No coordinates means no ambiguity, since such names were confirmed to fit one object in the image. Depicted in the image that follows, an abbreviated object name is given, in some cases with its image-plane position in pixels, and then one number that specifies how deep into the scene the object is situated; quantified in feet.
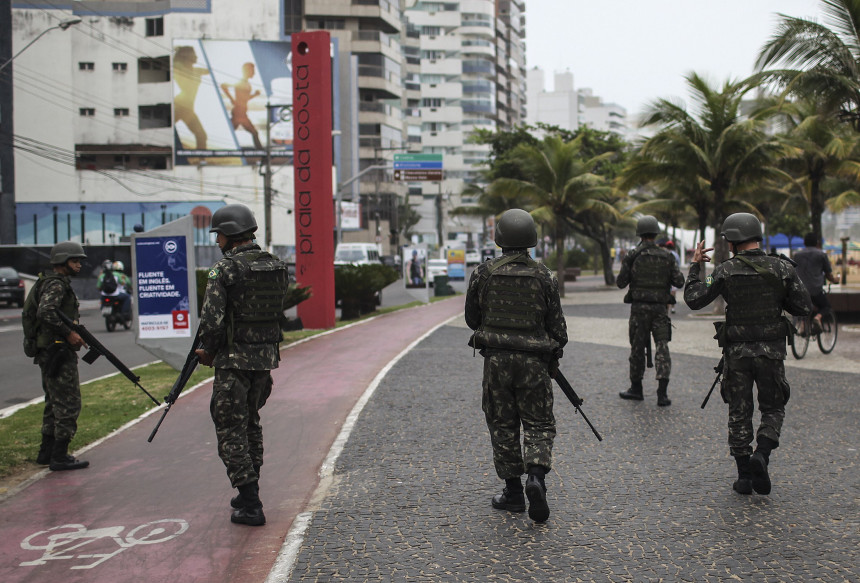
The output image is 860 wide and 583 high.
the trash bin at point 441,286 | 119.44
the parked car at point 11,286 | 101.60
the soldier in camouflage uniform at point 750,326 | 19.30
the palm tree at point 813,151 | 72.69
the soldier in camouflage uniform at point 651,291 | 30.01
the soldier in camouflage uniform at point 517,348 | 17.63
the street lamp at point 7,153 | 145.07
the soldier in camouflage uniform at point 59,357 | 22.48
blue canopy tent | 186.91
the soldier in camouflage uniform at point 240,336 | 17.40
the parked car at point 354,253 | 143.95
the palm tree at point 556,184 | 110.73
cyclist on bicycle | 43.86
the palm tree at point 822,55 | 53.47
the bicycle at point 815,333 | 44.03
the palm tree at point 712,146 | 71.15
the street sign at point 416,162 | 137.28
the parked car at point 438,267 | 150.54
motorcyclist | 68.13
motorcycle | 68.54
